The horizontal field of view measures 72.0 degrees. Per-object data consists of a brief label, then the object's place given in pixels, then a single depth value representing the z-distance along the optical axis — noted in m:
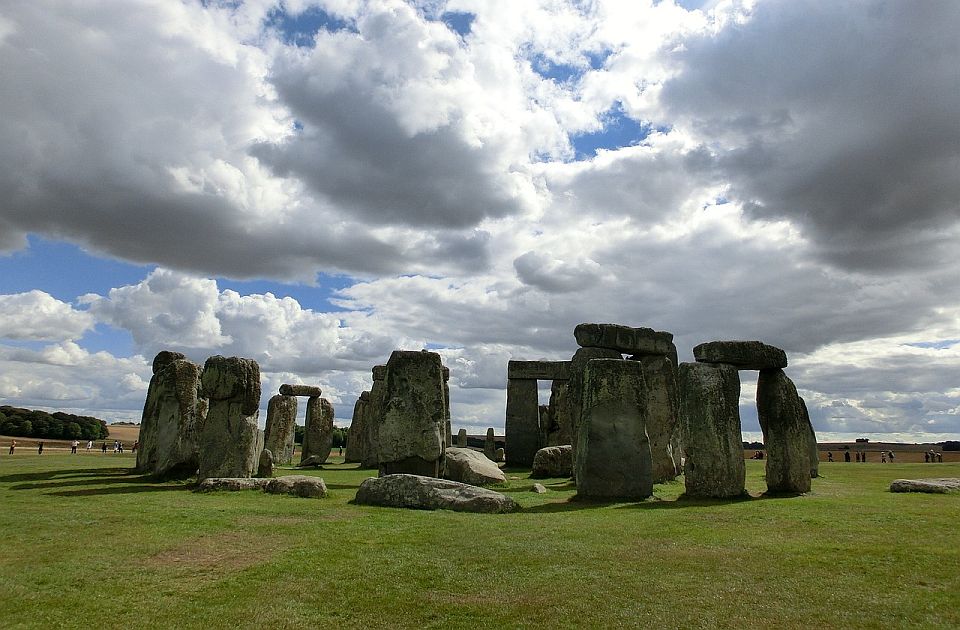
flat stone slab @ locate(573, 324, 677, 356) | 20.03
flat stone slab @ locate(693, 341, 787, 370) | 14.35
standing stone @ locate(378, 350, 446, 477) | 15.45
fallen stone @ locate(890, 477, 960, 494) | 14.27
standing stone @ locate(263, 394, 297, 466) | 27.03
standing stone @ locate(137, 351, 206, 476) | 17.42
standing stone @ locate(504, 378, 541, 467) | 27.48
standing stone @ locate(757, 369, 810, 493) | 14.37
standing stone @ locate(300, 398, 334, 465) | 27.75
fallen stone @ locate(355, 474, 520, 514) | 11.48
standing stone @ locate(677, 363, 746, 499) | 13.71
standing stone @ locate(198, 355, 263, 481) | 15.59
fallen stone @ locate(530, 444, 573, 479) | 19.97
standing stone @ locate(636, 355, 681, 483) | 18.56
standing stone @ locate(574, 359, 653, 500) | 13.66
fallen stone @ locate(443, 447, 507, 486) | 16.59
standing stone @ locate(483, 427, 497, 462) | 32.80
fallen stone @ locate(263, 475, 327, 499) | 13.35
